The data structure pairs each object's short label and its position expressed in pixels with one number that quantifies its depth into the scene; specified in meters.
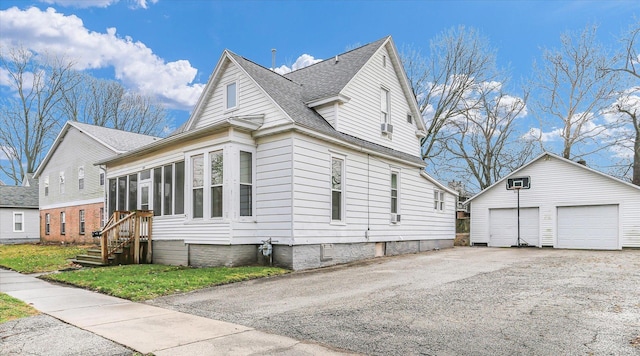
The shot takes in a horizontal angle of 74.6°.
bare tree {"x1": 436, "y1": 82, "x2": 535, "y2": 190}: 30.70
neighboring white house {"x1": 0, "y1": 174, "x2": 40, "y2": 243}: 31.88
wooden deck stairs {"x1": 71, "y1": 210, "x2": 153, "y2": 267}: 13.38
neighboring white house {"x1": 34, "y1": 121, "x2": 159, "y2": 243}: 24.09
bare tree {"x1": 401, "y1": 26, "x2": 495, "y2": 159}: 29.17
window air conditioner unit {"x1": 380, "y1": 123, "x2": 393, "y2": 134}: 15.90
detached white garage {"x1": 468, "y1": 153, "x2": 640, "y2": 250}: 18.53
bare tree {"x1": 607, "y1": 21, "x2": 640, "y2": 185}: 25.98
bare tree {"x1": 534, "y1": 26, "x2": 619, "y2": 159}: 27.36
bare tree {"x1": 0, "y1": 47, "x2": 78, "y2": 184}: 39.56
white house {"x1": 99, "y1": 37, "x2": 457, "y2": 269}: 11.49
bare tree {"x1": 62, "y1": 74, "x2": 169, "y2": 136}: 40.62
